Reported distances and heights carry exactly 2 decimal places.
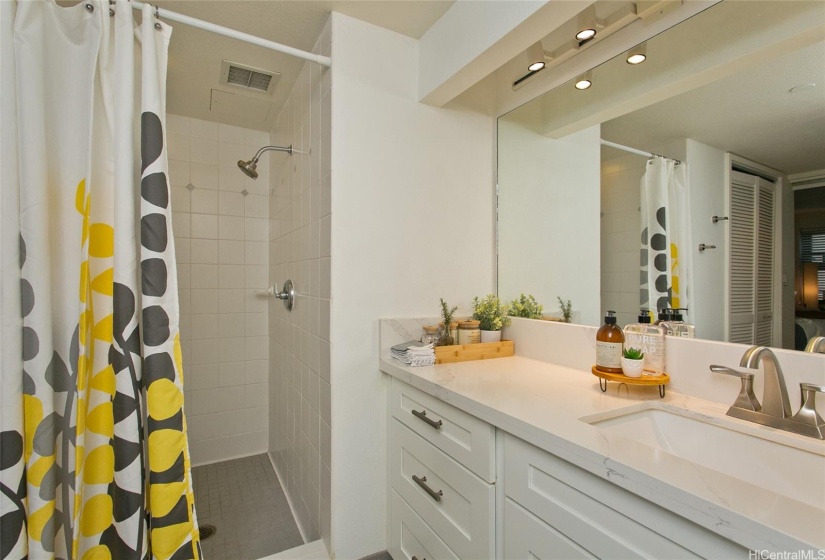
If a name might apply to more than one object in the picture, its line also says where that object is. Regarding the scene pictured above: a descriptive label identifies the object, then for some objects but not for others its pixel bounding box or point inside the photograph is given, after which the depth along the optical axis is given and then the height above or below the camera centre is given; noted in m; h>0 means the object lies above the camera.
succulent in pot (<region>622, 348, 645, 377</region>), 1.09 -0.23
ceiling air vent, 1.86 +1.03
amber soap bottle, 1.14 -0.19
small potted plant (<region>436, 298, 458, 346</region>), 1.59 -0.19
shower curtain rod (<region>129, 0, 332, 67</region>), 1.27 +0.87
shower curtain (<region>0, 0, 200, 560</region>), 1.08 -0.03
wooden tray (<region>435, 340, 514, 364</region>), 1.54 -0.29
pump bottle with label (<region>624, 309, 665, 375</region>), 1.14 -0.18
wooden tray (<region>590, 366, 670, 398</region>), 1.06 -0.27
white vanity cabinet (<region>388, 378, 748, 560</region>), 0.68 -0.50
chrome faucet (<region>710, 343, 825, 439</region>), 0.81 -0.27
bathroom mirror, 0.94 +0.37
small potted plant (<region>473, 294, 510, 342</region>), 1.68 -0.16
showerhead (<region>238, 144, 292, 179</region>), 1.91 +0.57
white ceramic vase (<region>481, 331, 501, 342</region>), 1.68 -0.23
